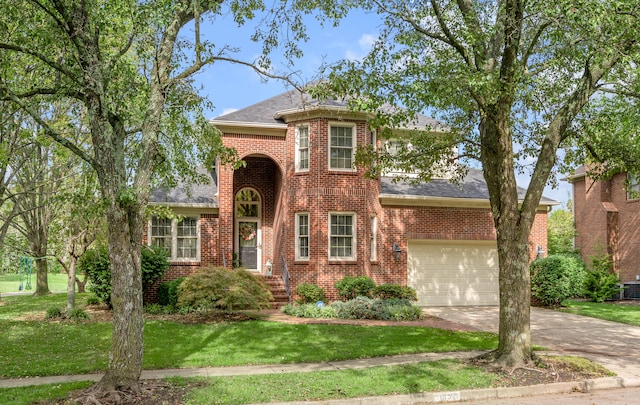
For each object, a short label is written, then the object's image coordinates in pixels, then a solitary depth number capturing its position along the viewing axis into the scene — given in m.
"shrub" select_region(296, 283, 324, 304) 17.50
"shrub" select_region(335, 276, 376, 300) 17.47
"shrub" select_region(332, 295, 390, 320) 15.74
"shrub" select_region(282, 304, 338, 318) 15.87
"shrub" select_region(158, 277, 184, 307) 17.19
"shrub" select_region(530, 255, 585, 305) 18.89
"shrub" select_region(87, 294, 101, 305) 19.02
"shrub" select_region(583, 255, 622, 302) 22.48
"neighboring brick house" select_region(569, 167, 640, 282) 24.69
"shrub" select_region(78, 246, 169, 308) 16.83
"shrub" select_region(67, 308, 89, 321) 15.16
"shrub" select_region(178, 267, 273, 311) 15.29
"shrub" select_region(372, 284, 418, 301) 17.61
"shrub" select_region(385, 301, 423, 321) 15.57
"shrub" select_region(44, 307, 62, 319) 15.59
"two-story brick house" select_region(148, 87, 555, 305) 18.30
